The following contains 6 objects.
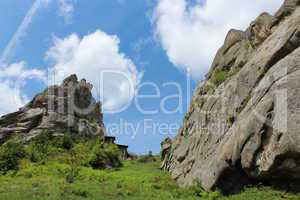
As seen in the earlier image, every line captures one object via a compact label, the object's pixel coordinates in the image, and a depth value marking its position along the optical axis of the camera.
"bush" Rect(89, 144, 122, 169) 49.80
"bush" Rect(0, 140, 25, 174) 44.00
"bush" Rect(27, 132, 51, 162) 49.08
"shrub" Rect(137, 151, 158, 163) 71.56
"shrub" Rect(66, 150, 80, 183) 34.29
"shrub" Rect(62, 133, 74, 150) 57.03
